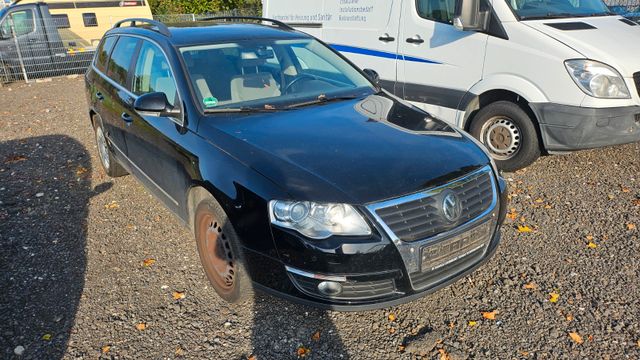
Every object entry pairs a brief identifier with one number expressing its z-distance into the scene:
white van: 4.50
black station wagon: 2.52
